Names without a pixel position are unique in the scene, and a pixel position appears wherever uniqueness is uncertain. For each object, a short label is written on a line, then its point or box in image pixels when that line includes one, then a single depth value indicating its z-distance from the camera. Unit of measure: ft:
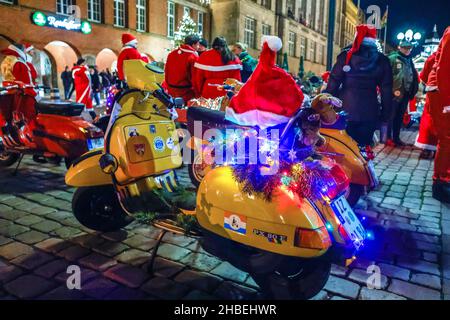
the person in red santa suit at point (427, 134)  18.24
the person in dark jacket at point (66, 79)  63.62
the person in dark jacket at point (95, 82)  58.59
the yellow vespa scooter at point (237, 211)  6.97
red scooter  17.07
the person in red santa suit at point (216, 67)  17.79
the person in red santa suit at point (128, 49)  22.18
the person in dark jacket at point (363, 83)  14.82
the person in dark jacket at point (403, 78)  26.45
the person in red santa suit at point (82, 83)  36.06
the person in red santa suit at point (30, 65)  23.99
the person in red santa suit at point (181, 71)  19.35
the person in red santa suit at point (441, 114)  14.61
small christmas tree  75.82
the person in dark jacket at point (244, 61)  23.12
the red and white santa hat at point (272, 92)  7.52
